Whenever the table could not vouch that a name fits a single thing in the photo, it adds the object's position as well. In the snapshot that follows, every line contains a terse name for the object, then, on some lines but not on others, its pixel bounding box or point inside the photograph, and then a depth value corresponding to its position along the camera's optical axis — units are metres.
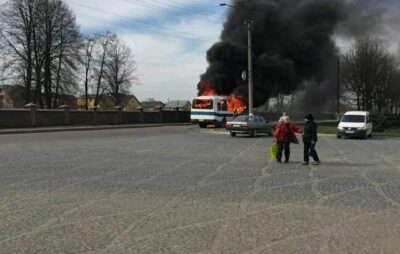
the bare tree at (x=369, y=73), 70.94
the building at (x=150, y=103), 141.75
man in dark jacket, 16.75
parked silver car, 33.97
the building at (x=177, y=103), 129.35
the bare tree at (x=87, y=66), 76.81
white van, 33.84
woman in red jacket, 17.12
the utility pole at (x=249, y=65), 40.45
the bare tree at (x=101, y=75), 81.19
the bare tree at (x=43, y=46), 60.09
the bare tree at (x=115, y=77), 83.18
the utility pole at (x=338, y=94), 58.72
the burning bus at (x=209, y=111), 49.12
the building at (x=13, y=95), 62.18
